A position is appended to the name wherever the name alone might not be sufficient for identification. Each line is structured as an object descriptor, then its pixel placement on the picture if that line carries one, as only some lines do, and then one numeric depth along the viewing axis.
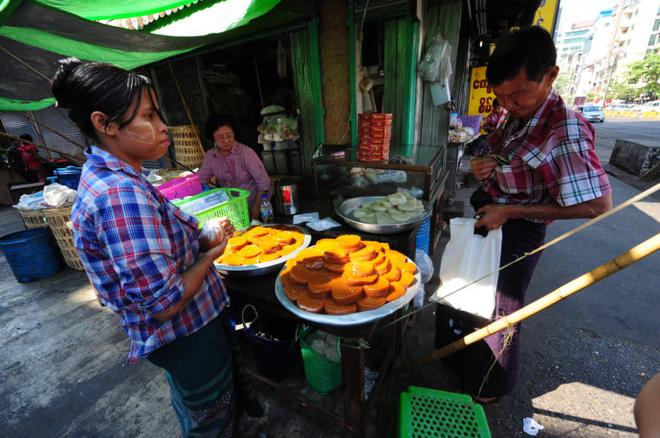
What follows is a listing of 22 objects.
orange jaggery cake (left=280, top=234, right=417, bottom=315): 1.52
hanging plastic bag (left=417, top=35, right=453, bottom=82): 4.03
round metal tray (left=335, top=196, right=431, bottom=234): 2.28
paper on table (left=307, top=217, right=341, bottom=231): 2.47
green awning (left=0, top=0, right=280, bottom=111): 1.99
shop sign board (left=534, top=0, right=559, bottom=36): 7.84
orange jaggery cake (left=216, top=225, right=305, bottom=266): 1.92
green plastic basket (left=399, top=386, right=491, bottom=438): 1.72
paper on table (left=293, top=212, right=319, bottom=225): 2.66
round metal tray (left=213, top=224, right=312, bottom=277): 1.82
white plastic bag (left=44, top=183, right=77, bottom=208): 4.45
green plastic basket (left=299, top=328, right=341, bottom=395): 2.20
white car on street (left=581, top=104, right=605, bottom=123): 26.92
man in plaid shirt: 1.45
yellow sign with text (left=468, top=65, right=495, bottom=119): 7.50
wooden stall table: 1.53
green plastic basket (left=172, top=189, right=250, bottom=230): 2.03
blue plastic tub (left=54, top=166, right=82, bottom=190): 5.21
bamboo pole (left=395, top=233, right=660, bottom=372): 1.02
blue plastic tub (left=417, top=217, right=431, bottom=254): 3.64
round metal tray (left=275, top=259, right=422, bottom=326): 1.40
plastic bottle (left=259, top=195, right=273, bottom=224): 2.74
